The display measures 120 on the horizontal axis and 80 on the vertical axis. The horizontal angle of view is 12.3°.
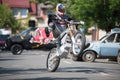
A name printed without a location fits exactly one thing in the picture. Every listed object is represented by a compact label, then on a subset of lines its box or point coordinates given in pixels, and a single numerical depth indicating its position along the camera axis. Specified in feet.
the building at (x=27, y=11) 310.74
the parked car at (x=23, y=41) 118.52
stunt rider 55.57
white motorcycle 51.49
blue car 87.61
